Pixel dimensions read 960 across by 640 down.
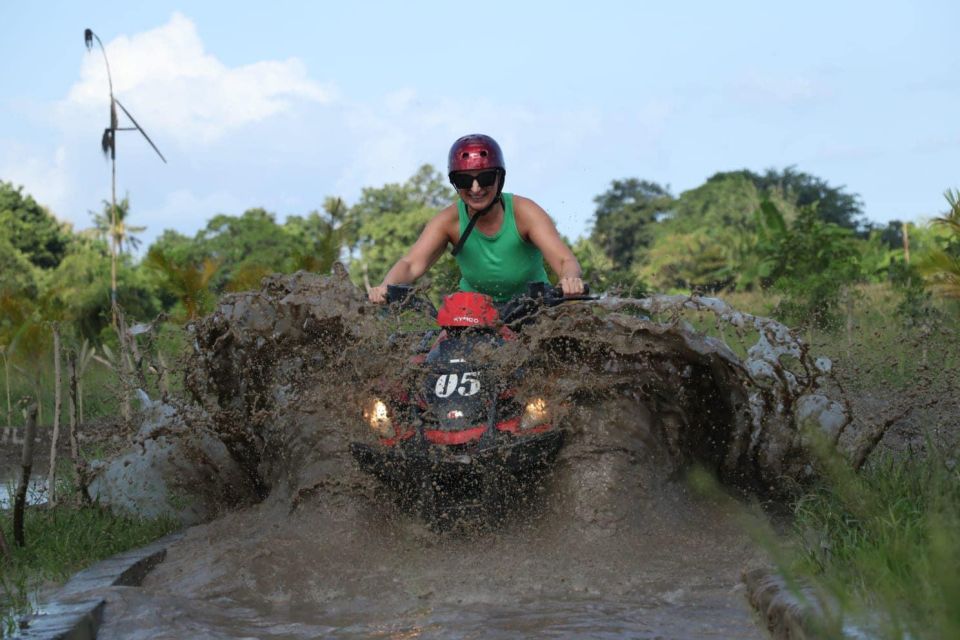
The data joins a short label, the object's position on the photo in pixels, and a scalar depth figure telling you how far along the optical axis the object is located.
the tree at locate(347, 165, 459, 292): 60.41
